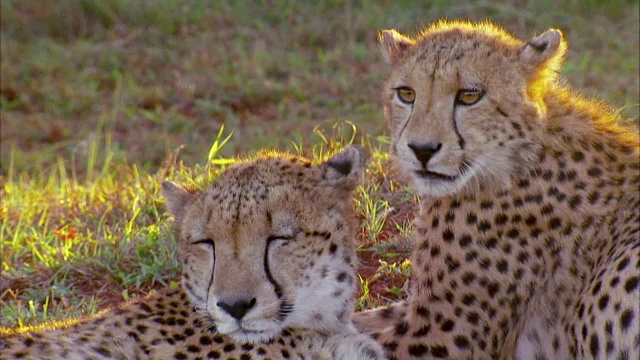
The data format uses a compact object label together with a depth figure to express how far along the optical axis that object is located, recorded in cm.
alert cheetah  729
